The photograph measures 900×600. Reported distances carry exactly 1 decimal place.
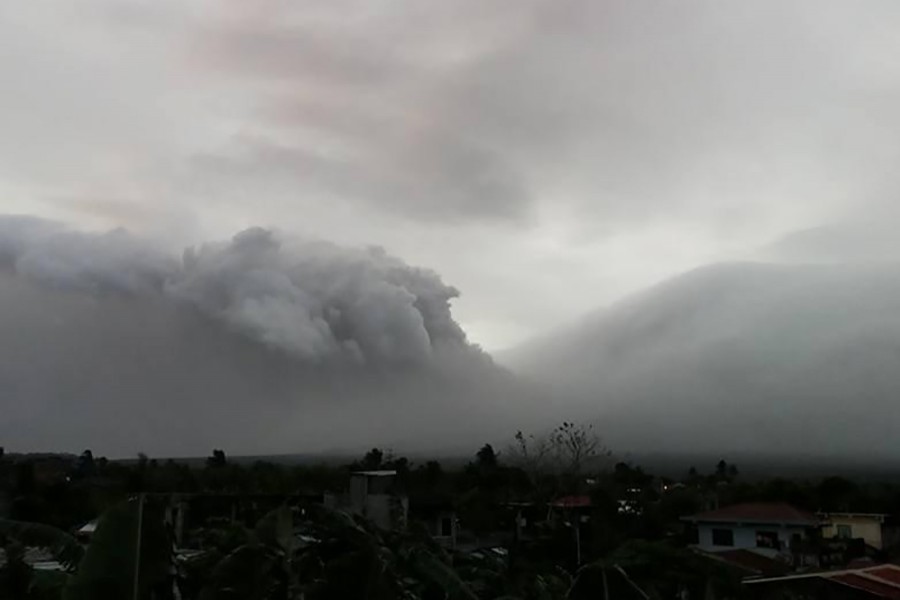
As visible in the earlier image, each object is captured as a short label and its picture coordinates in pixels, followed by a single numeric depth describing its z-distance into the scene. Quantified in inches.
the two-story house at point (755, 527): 1774.1
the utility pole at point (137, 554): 415.1
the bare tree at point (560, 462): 2187.5
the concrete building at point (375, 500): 1280.8
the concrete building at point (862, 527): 2041.1
